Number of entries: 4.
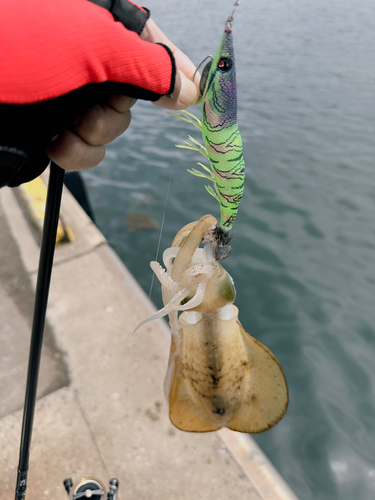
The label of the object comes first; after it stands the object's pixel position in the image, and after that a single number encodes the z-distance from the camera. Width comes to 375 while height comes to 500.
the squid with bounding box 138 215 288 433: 0.21
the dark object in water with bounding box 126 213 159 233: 0.91
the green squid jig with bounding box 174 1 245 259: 0.17
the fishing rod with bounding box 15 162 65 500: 0.22
